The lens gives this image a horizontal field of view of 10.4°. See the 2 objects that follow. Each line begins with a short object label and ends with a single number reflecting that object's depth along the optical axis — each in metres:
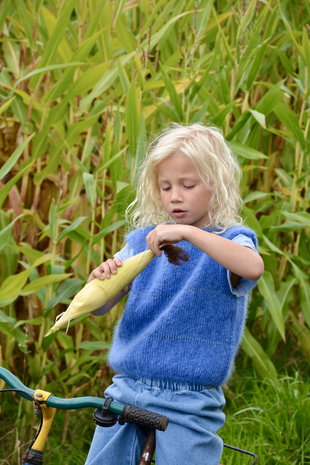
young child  3.47
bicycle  3.19
